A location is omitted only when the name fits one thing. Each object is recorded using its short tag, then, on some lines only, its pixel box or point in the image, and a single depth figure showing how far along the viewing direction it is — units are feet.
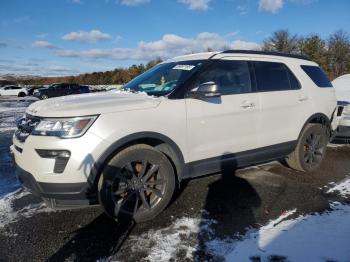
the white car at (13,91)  137.80
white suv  10.52
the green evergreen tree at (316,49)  144.56
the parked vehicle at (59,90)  102.99
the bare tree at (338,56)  143.61
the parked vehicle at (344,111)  20.70
